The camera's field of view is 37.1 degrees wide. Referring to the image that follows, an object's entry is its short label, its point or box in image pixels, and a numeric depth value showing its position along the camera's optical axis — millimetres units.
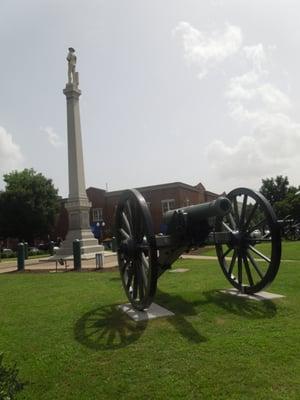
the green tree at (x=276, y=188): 68500
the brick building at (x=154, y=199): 51344
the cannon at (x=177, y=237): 6594
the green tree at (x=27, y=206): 45250
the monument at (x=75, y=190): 24547
